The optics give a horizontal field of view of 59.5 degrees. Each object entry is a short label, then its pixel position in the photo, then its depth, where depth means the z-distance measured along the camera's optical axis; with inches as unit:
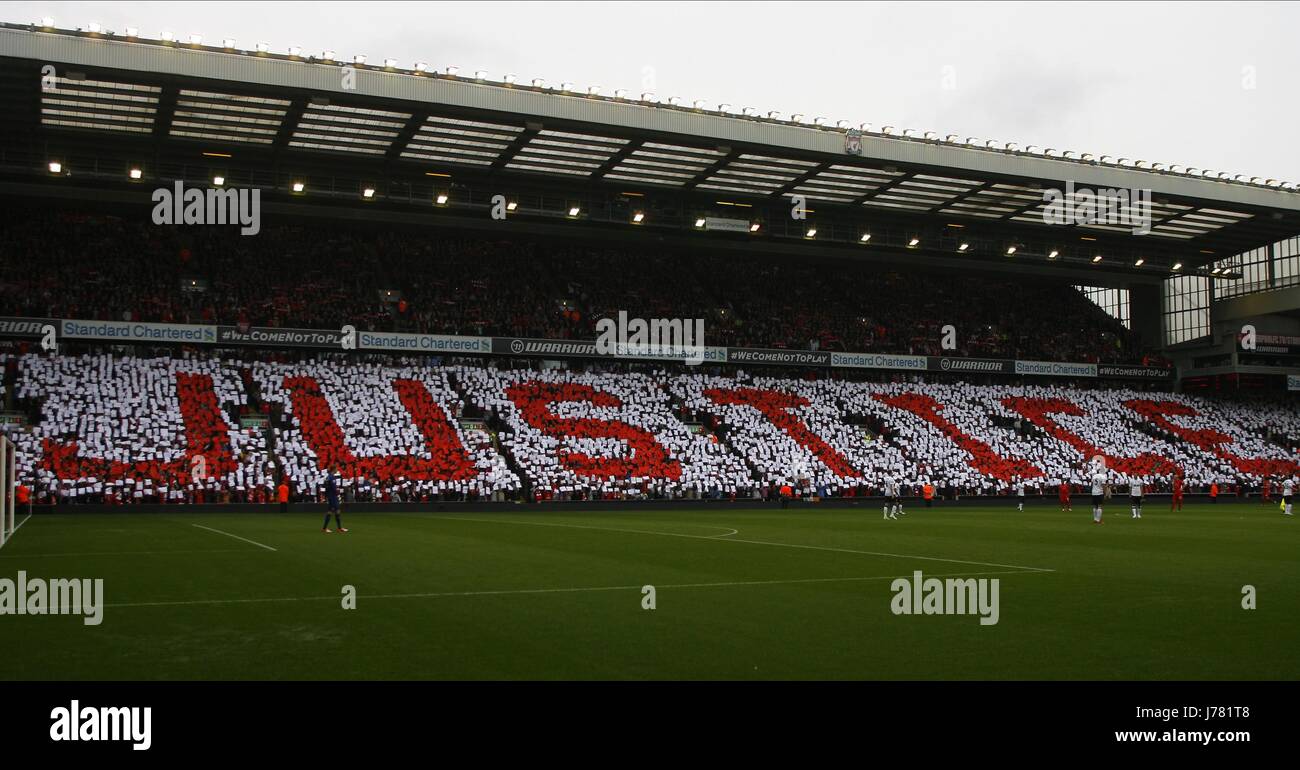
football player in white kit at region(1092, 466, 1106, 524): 1502.2
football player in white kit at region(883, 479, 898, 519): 1721.2
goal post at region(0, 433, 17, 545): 1042.8
